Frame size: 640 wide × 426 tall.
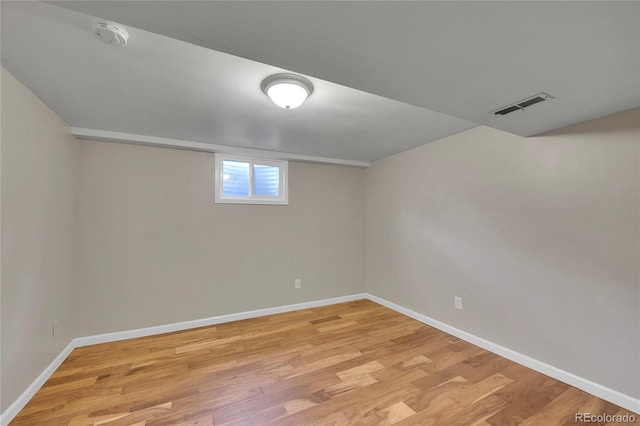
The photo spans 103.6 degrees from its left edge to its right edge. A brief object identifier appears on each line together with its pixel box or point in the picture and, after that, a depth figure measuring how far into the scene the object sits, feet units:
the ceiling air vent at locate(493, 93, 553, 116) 5.10
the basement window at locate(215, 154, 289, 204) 10.85
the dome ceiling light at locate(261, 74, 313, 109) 5.49
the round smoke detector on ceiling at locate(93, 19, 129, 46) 3.82
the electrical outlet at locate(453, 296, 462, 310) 9.19
